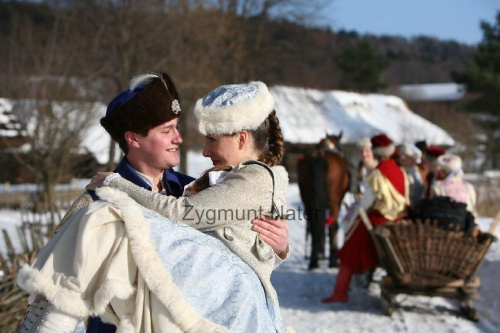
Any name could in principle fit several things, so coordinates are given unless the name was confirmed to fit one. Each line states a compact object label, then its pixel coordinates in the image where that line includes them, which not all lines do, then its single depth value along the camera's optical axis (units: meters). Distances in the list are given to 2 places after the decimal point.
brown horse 9.11
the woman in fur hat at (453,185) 6.88
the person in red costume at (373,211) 6.98
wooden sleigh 6.09
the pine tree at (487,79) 29.75
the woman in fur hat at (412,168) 8.14
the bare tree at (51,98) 14.11
